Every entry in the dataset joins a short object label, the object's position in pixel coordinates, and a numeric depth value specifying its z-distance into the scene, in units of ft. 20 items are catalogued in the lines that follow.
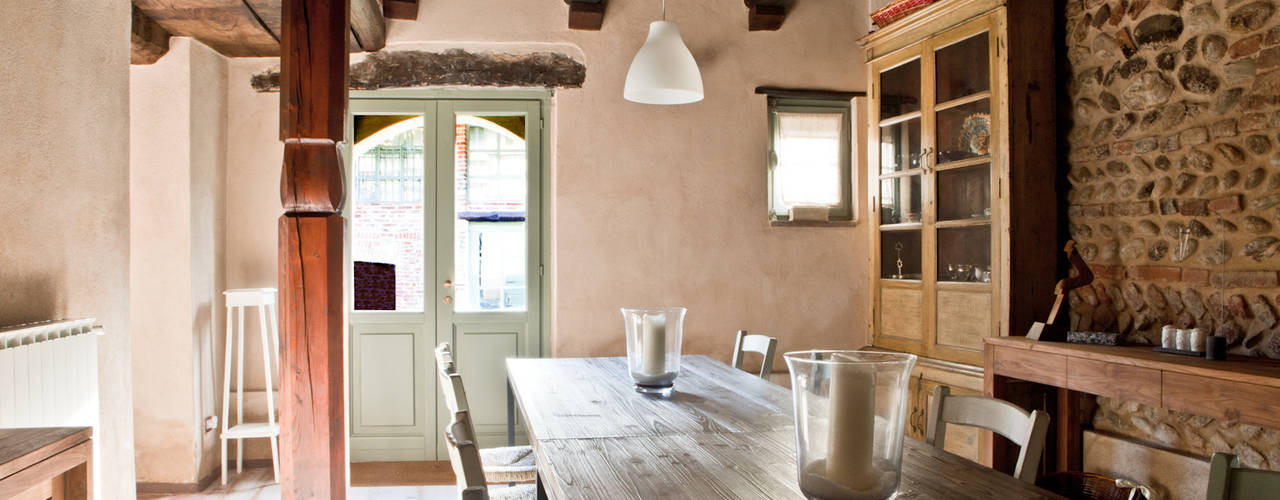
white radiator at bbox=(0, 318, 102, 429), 7.21
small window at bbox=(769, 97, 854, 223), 14.89
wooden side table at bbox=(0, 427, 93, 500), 5.82
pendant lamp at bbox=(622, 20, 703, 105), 9.82
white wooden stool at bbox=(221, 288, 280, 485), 12.96
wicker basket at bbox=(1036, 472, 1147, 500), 7.07
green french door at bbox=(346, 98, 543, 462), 14.34
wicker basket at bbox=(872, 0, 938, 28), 13.09
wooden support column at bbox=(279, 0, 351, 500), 7.73
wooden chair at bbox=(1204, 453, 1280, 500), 3.84
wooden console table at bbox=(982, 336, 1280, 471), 7.84
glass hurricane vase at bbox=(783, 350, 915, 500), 4.01
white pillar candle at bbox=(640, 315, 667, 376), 7.76
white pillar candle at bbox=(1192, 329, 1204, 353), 9.06
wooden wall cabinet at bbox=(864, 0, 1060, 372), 11.32
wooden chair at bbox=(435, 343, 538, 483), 6.22
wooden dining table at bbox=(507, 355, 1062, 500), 4.80
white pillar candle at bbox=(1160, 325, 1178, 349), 9.25
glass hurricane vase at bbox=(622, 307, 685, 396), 7.80
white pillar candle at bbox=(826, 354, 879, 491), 4.00
